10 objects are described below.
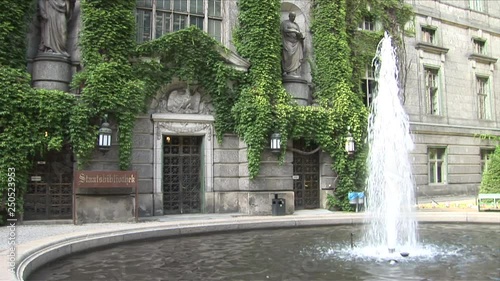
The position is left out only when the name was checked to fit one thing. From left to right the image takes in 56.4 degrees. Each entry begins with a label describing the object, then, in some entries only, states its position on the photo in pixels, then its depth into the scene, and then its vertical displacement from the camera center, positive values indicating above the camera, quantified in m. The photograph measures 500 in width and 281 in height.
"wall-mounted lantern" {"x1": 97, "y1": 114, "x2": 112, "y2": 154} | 15.81 +1.35
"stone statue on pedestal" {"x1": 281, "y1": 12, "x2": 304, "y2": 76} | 20.78 +5.83
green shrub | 19.23 -0.16
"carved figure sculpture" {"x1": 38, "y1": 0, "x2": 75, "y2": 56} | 16.67 +5.49
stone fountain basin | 8.58 -1.49
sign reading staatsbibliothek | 15.20 -0.07
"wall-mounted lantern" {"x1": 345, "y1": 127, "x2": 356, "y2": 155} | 20.35 +1.33
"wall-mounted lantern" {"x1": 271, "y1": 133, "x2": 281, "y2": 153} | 18.78 +1.38
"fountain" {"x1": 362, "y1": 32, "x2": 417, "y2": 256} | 11.97 -0.13
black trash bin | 18.20 -1.20
